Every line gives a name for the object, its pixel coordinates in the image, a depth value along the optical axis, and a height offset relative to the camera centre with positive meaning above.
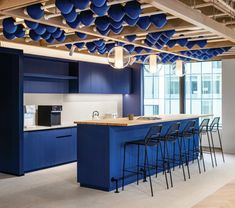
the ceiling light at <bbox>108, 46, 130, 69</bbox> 5.37 +0.79
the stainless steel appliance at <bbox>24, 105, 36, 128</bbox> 6.82 -0.19
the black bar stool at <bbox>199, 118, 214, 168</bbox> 6.89 -0.35
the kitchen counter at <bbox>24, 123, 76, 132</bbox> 6.39 -0.40
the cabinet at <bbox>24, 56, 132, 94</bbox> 6.83 +0.67
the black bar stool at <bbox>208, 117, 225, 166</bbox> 7.25 -0.35
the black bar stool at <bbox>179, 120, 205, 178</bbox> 6.44 -0.76
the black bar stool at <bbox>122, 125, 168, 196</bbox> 5.18 -0.56
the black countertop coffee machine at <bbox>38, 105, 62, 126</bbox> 6.89 -0.17
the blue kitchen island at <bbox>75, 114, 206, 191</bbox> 5.17 -0.69
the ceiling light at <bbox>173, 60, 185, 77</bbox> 7.11 +0.81
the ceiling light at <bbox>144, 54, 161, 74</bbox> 6.34 +0.80
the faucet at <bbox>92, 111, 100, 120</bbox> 8.56 -0.20
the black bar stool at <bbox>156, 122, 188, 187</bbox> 5.89 -0.72
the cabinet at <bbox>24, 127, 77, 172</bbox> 6.36 -0.81
